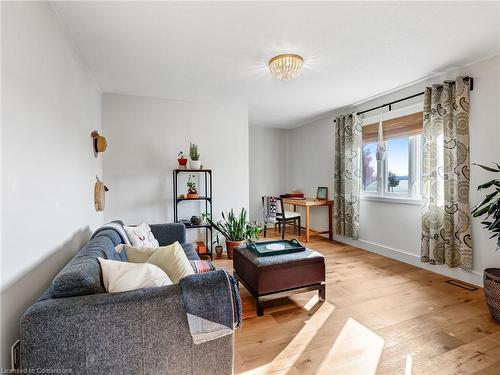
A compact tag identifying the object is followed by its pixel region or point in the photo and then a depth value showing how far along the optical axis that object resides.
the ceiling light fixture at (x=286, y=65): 2.34
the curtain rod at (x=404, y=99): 2.66
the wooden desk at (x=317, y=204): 4.50
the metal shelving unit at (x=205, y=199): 3.61
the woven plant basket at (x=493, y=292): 1.99
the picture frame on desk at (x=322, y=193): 4.92
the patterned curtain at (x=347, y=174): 4.10
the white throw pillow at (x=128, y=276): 1.18
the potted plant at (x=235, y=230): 3.75
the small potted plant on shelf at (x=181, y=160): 3.61
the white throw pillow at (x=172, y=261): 1.53
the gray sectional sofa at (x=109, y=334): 0.98
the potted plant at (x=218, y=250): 3.88
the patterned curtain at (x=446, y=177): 2.67
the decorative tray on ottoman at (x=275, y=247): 2.36
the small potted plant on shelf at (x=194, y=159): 3.62
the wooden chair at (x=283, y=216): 4.73
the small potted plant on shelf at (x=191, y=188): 3.59
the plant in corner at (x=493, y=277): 2.00
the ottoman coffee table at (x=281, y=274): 2.15
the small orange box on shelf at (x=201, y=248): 3.63
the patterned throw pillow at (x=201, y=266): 1.97
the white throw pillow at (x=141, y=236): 2.28
